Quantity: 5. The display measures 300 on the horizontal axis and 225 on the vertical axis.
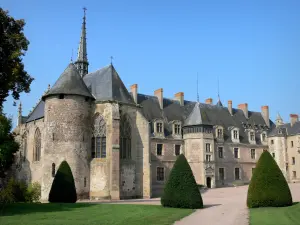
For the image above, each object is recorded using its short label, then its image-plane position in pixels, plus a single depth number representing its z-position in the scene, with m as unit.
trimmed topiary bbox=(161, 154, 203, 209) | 19.58
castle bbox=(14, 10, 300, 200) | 29.81
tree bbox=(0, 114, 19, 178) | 23.06
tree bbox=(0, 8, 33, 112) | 18.45
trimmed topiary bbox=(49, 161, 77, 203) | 23.17
